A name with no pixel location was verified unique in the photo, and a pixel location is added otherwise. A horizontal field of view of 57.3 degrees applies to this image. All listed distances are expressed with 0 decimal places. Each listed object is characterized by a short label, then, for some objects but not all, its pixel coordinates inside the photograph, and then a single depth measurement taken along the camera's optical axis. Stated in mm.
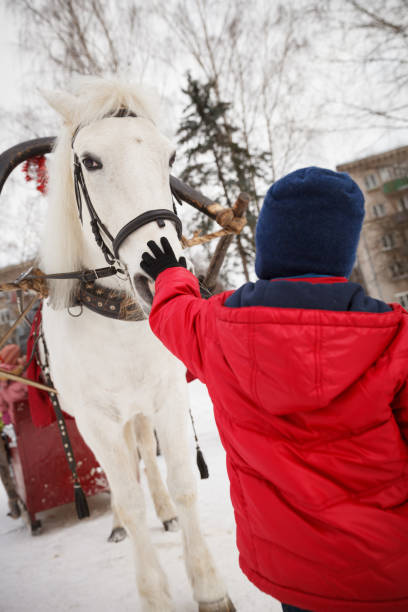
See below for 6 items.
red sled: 3654
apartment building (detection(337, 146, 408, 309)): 19891
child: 914
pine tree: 9188
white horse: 1650
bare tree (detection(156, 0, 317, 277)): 8641
